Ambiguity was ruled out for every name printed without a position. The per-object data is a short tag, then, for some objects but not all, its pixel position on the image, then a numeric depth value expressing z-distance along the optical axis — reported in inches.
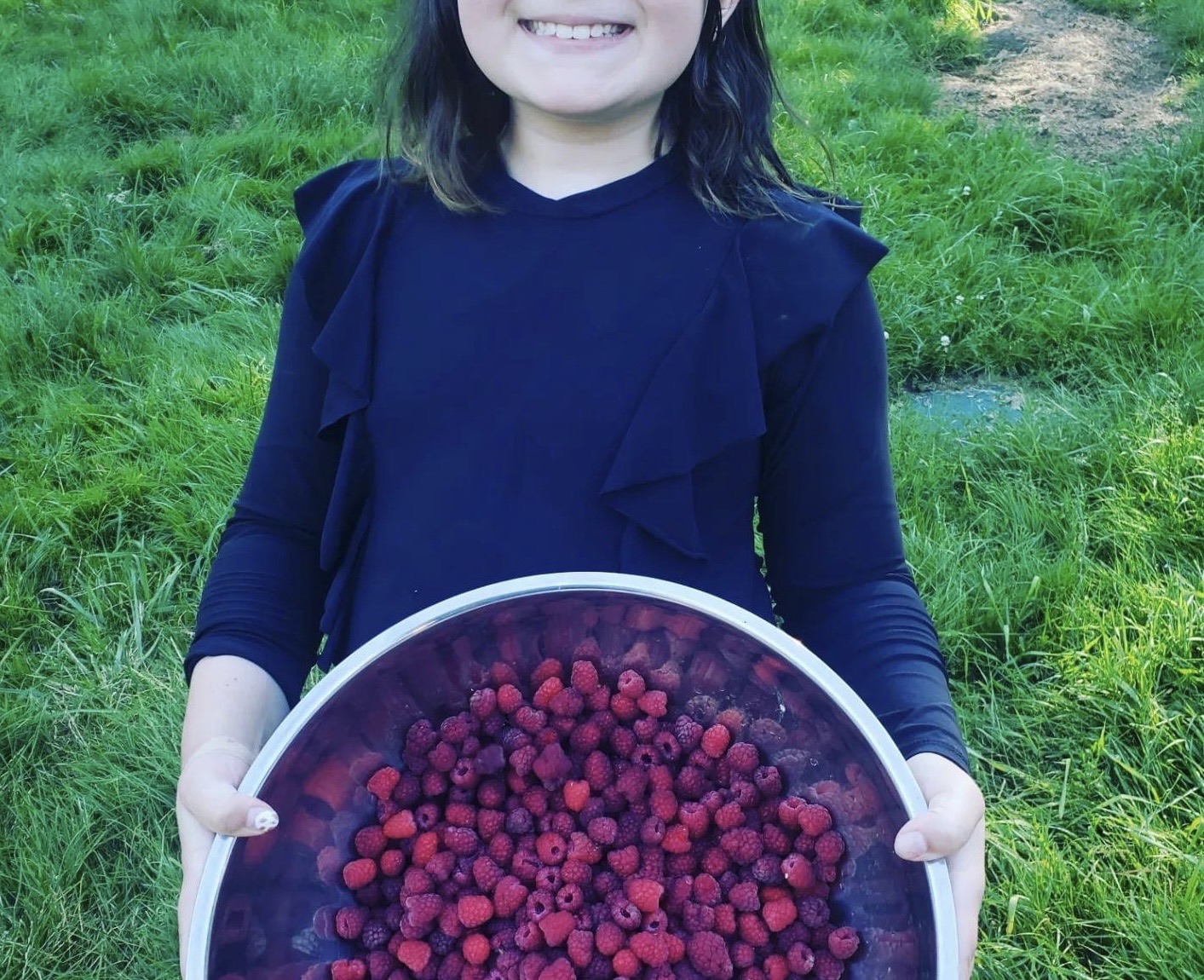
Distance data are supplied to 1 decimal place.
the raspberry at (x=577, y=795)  39.8
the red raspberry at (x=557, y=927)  37.1
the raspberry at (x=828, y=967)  35.6
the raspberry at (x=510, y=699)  41.2
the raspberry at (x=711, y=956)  35.7
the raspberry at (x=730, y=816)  38.9
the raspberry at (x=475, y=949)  36.9
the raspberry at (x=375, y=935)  37.5
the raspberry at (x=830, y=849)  37.5
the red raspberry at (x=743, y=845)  38.2
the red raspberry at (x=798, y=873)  37.4
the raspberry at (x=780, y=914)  37.1
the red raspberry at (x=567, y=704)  40.8
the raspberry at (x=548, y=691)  41.2
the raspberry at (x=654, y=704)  41.3
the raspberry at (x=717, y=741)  40.3
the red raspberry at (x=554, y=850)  39.2
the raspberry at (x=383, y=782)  40.1
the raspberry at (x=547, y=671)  42.1
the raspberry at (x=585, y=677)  41.5
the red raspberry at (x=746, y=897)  37.3
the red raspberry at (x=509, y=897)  37.9
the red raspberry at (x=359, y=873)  38.7
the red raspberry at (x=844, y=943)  35.7
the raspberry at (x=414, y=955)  36.7
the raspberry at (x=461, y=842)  39.4
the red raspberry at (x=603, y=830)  38.7
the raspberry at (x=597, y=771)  40.3
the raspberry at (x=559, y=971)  35.7
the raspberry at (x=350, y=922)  37.8
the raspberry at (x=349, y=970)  36.3
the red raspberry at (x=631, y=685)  41.6
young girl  46.8
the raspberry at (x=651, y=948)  36.3
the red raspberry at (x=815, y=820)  37.8
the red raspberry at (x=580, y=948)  36.6
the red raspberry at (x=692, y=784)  39.8
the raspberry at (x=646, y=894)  37.4
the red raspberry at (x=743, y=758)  39.6
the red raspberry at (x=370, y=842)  39.3
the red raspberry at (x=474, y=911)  37.2
